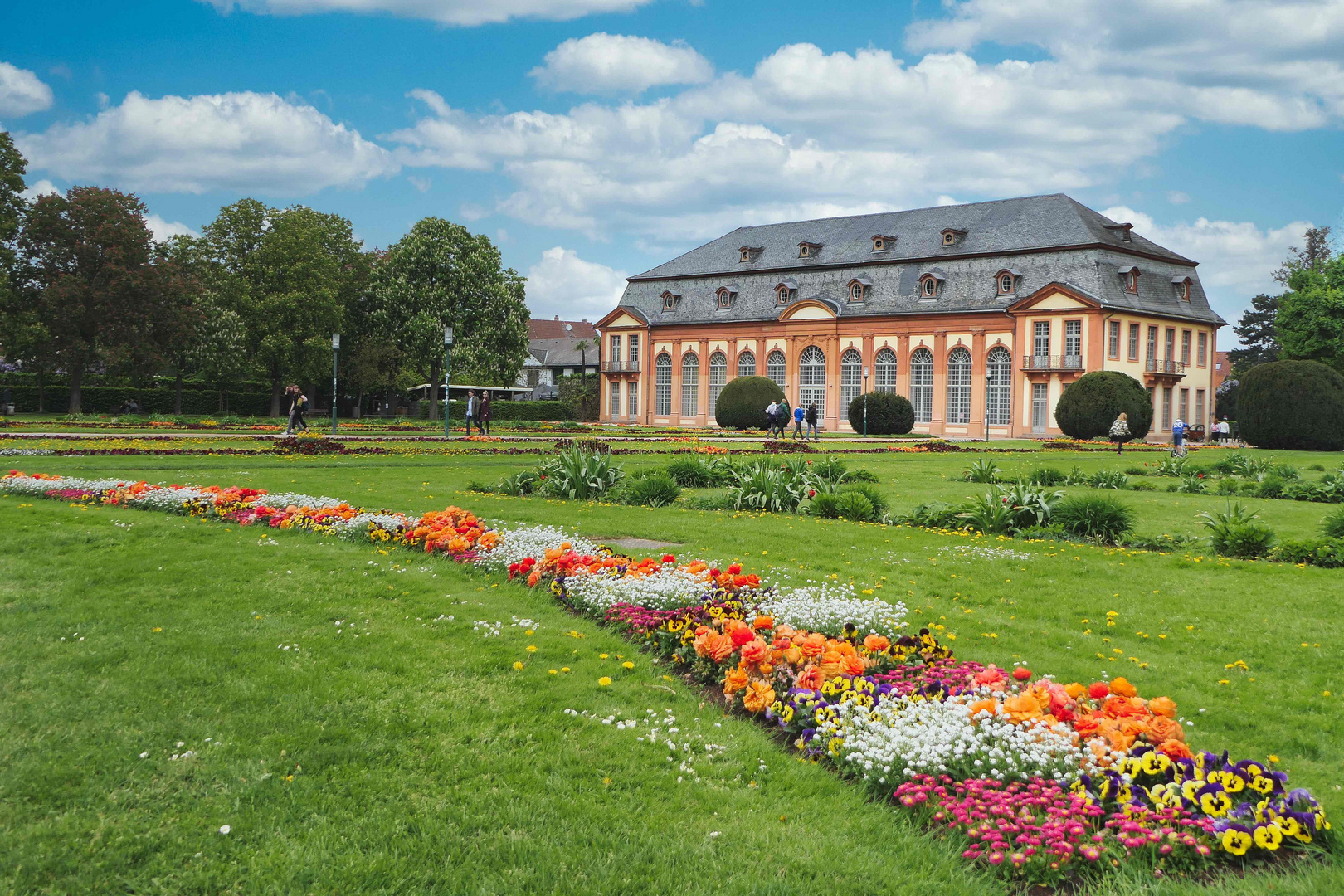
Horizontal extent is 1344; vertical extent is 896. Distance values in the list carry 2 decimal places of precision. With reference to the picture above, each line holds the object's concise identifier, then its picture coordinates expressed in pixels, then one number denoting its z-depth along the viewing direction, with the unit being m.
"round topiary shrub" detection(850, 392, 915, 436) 47.06
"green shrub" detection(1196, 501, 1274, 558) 10.02
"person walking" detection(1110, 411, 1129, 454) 33.44
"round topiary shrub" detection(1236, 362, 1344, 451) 35.16
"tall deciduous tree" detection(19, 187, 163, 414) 47.00
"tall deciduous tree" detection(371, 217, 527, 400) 56.38
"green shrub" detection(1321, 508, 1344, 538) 10.41
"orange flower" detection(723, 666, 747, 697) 4.98
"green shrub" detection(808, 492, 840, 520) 12.83
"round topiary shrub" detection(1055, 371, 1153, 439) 40.16
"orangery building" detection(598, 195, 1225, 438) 50.38
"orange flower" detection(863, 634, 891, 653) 5.14
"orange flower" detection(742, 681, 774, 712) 4.83
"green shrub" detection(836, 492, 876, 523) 12.47
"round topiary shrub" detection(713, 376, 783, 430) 50.12
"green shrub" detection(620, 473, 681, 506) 13.83
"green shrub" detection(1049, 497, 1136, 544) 11.34
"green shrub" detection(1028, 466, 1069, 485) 17.91
